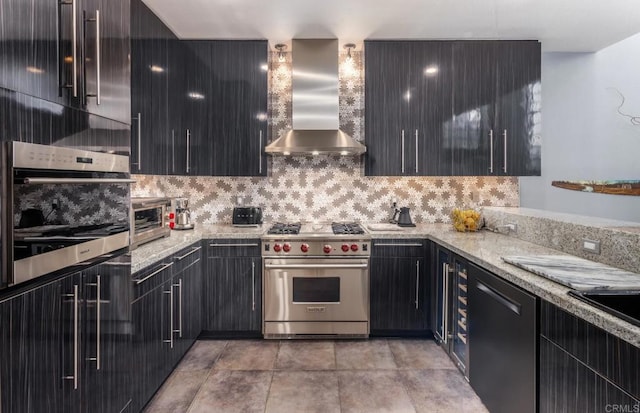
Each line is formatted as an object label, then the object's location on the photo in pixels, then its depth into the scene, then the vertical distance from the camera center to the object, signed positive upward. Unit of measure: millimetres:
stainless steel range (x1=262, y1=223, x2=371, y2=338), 3240 -742
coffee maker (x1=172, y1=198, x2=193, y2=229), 3484 -142
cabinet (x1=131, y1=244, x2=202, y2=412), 2072 -754
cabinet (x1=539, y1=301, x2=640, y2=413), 1106 -557
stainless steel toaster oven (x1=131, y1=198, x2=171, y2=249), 2441 -135
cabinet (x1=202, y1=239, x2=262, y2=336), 3268 -735
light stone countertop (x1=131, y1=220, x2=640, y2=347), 1213 -321
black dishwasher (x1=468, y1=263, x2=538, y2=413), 1639 -702
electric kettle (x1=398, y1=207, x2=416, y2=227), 3658 -184
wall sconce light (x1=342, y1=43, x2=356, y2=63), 3605 +1434
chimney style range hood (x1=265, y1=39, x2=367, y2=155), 3453 +942
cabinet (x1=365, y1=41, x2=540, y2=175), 3451 +820
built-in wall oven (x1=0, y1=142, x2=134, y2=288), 1142 -32
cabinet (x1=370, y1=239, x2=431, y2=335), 3266 -733
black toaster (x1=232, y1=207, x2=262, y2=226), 3645 -158
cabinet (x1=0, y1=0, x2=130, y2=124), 1161 +525
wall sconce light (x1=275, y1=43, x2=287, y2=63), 3626 +1437
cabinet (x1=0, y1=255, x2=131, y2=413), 1166 -522
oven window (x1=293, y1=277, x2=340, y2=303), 3262 -771
